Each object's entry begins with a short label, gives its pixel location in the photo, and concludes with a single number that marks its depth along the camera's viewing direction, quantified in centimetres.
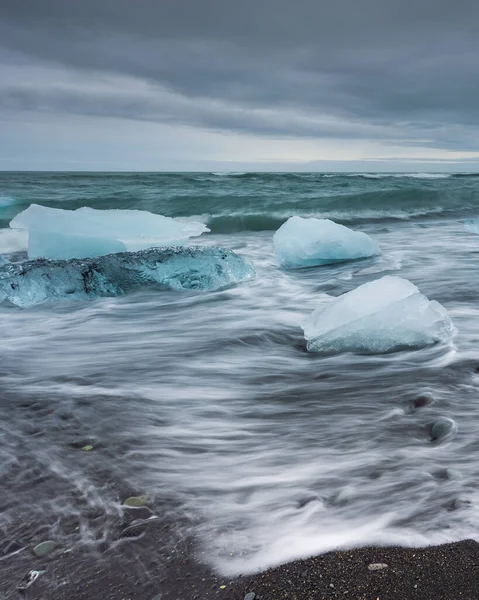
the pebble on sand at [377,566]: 161
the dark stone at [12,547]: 177
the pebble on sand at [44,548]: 176
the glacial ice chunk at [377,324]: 379
